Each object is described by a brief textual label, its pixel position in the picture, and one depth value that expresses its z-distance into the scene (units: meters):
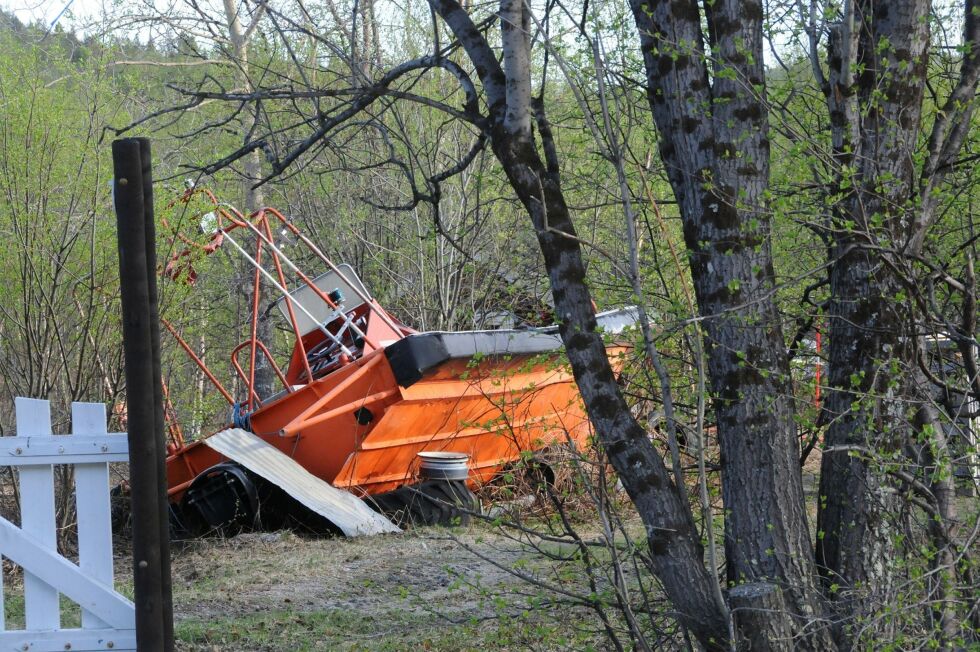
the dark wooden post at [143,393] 6.81
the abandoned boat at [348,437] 16.55
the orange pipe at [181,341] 16.66
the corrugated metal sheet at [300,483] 16.09
